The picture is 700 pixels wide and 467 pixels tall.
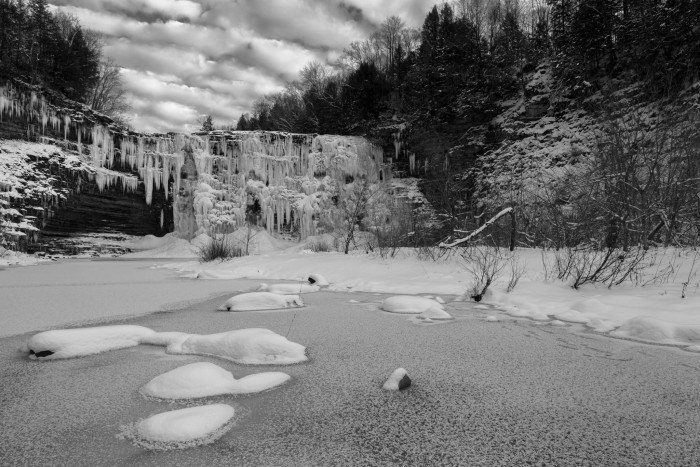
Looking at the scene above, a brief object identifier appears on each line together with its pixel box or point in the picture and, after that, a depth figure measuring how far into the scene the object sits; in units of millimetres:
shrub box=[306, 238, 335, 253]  16311
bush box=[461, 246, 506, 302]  5383
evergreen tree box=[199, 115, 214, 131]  38375
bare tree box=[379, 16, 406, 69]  31641
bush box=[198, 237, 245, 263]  12625
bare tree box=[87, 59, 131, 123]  28031
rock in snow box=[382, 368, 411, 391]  2047
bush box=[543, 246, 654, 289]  5188
